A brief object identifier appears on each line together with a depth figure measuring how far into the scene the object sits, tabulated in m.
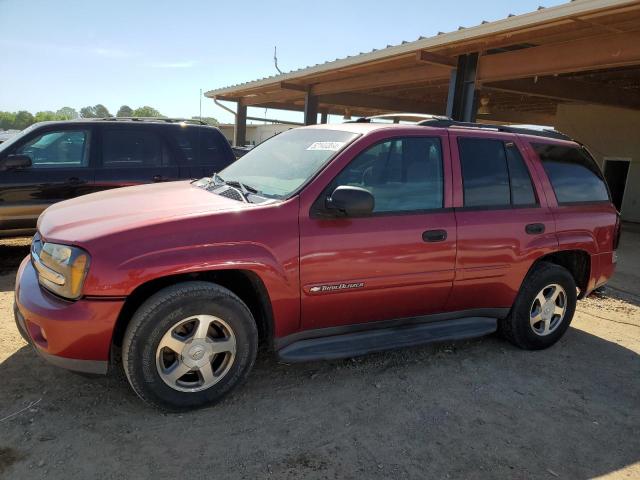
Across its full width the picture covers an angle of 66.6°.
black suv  5.64
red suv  2.71
